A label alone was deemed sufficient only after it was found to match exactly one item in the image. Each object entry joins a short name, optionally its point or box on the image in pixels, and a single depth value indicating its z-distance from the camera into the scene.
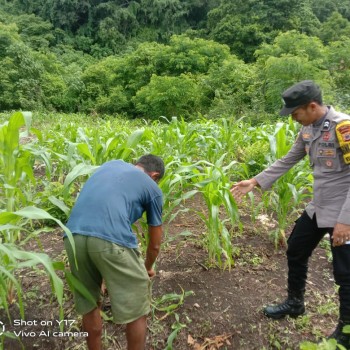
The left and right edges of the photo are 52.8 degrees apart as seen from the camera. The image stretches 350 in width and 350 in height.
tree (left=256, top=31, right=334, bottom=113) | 9.93
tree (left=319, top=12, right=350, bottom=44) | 19.92
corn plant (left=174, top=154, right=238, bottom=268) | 2.24
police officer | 1.71
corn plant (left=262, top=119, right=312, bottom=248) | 2.60
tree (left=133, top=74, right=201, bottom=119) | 14.79
